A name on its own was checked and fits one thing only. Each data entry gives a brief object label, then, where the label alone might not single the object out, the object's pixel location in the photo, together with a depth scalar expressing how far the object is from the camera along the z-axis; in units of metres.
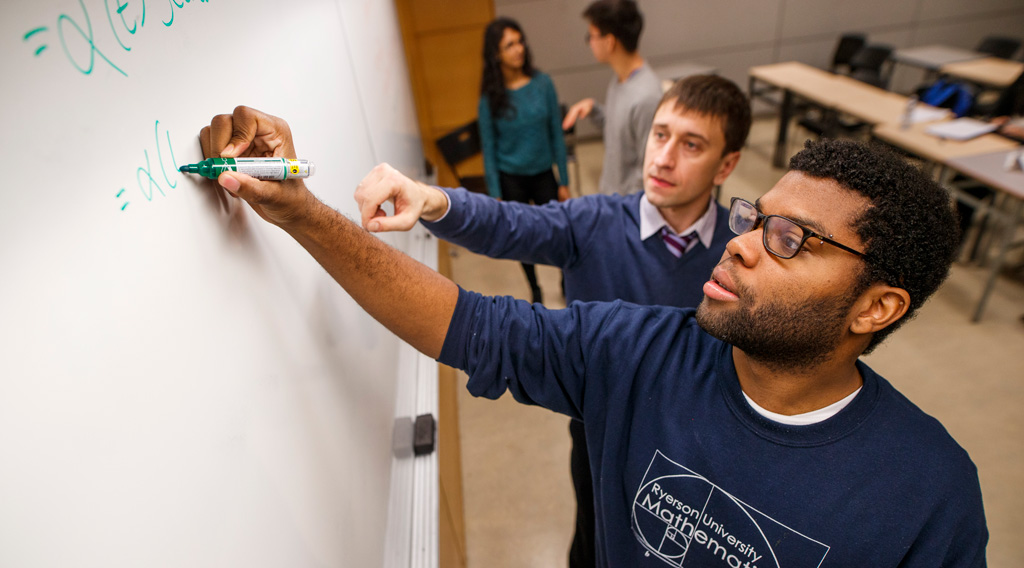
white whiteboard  0.33
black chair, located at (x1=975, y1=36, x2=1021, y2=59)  4.80
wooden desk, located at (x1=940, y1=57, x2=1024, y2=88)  4.18
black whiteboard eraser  1.32
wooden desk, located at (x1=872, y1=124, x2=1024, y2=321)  2.76
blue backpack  3.78
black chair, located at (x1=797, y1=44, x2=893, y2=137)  4.34
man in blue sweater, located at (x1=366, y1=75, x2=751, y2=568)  1.29
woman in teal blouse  2.92
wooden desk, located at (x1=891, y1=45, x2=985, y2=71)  4.78
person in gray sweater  2.28
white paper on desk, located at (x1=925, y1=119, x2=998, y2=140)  3.24
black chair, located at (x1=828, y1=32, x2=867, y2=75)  5.31
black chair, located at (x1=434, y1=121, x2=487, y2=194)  3.95
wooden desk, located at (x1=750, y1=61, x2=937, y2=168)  3.84
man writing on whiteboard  0.77
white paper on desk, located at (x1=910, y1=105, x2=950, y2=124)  3.56
